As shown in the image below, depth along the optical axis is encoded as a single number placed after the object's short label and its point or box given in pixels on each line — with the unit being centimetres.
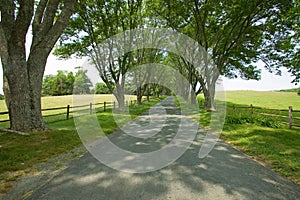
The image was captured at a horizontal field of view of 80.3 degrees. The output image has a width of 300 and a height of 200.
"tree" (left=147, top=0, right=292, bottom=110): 1179
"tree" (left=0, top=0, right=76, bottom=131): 633
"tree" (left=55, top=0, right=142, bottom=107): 1343
